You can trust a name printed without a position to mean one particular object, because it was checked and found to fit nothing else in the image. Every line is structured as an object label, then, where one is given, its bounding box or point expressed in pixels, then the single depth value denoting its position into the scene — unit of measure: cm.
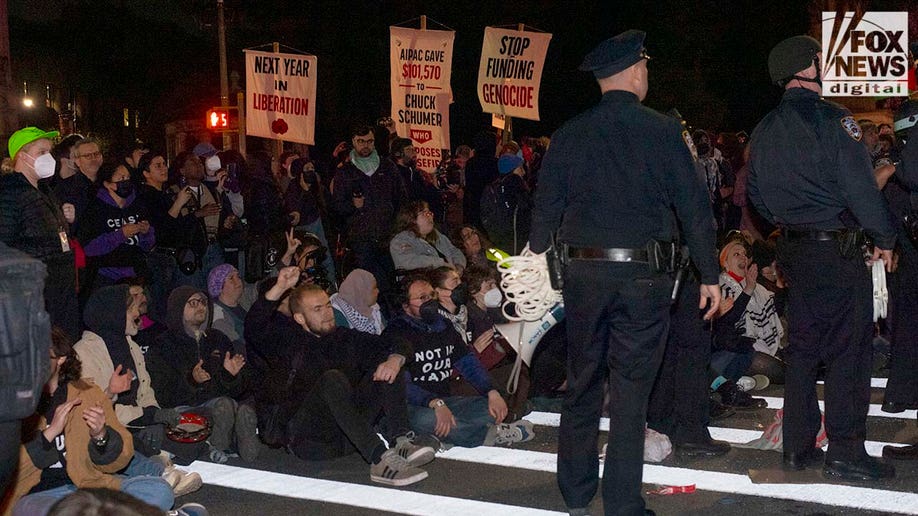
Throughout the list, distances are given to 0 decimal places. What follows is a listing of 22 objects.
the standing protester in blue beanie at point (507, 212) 1314
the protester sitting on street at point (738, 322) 926
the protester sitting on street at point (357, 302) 928
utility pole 2908
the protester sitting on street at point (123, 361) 746
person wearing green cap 768
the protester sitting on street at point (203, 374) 777
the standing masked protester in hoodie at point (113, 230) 1011
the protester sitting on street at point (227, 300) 902
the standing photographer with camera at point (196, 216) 1125
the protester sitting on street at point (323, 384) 751
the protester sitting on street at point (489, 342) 843
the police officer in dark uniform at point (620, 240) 544
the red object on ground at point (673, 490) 645
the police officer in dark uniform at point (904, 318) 705
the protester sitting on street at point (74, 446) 564
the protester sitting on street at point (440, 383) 787
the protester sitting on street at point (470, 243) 1221
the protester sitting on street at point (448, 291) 878
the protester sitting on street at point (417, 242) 1123
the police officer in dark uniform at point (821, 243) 622
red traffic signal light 2656
